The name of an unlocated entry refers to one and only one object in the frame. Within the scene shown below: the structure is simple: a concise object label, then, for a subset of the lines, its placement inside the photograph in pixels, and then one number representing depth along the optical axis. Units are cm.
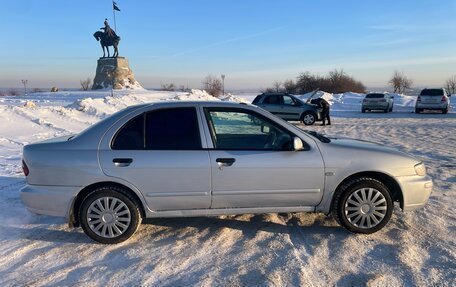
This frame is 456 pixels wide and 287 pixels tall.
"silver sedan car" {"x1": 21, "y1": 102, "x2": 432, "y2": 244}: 438
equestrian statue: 4319
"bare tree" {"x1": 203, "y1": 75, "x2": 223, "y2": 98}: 6141
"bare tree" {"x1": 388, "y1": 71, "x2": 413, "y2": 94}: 6731
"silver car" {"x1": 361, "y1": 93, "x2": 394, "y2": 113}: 2795
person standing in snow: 1902
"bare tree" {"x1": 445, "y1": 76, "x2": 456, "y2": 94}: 6197
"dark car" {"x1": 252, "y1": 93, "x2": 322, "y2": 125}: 1920
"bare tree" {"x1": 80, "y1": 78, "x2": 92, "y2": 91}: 6364
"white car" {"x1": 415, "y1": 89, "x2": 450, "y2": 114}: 2602
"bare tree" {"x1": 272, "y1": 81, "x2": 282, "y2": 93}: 6838
